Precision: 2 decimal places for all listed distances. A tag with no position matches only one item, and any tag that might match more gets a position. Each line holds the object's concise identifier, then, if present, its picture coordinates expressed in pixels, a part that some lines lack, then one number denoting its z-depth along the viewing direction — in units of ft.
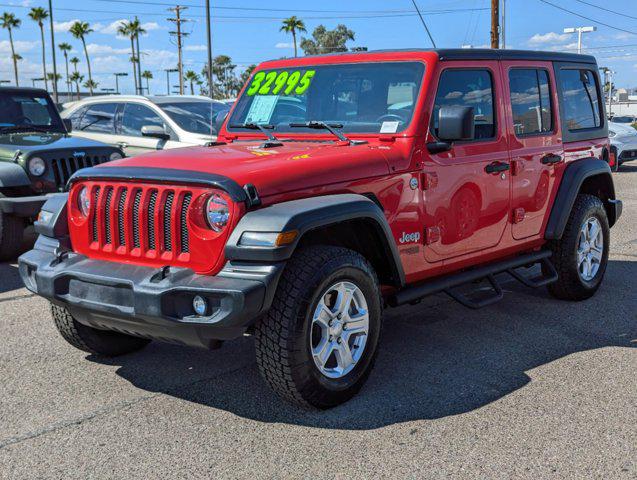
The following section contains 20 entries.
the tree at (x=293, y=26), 240.32
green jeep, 25.08
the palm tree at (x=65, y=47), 360.15
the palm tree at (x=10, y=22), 283.79
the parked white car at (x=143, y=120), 32.99
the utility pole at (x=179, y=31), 141.14
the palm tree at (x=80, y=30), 279.49
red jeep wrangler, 11.87
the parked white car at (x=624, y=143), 55.93
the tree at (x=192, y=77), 382.63
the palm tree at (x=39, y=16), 264.72
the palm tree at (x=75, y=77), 410.99
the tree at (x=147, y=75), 399.20
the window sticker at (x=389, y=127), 14.99
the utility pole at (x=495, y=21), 83.05
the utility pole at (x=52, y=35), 148.31
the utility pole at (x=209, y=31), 74.55
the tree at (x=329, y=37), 213.58
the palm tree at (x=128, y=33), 290.56
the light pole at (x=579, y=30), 168.89
